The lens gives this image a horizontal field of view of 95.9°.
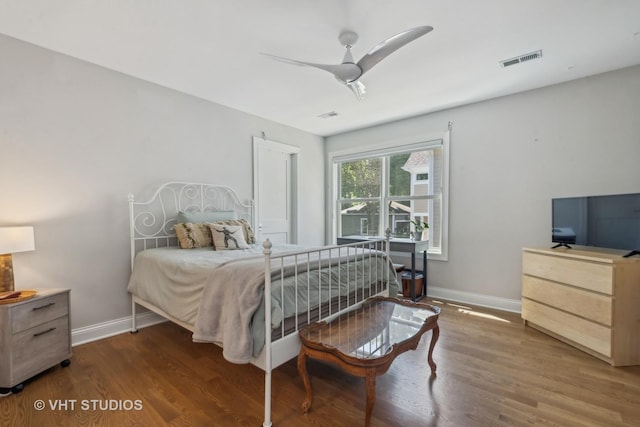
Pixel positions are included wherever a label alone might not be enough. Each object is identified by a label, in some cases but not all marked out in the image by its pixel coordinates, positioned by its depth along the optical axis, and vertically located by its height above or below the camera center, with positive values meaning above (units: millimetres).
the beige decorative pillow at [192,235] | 2920 -263
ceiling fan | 1822 +1079
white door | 4230 +323
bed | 1654 -492
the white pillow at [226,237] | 2924 -278
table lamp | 2020 -251
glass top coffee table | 1524 -808
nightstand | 1900 -896
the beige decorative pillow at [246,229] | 3334 -224
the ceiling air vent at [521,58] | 2578 +1387
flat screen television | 2426 -116
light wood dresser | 2277 -794
